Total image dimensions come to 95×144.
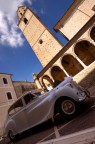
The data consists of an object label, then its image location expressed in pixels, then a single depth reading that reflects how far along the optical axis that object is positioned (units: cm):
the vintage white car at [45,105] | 243
